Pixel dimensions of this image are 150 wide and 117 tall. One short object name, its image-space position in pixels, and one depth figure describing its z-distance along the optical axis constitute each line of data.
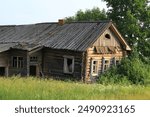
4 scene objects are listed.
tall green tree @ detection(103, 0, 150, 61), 38.06
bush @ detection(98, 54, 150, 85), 29.72
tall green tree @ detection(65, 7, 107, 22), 44.84
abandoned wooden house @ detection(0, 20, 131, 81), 29.42
